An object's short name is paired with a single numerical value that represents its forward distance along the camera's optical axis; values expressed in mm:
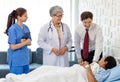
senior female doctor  3584
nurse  3373
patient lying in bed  2775
